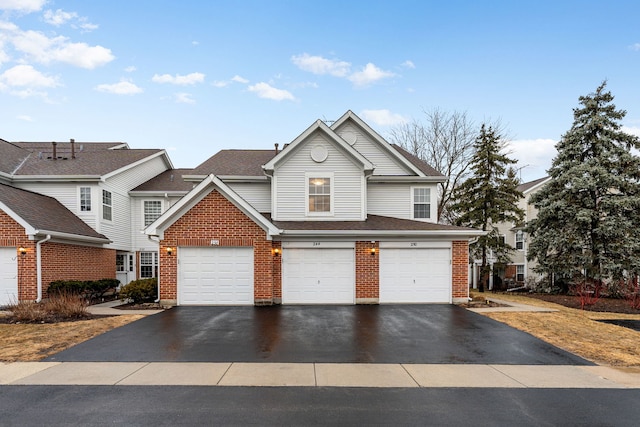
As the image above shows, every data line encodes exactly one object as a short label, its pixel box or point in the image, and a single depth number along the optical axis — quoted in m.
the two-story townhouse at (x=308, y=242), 13.23
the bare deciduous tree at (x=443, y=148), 28.56
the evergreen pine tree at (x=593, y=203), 17.75
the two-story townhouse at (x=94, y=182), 17.55
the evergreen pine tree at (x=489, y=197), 21.09
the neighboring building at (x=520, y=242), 27.73
